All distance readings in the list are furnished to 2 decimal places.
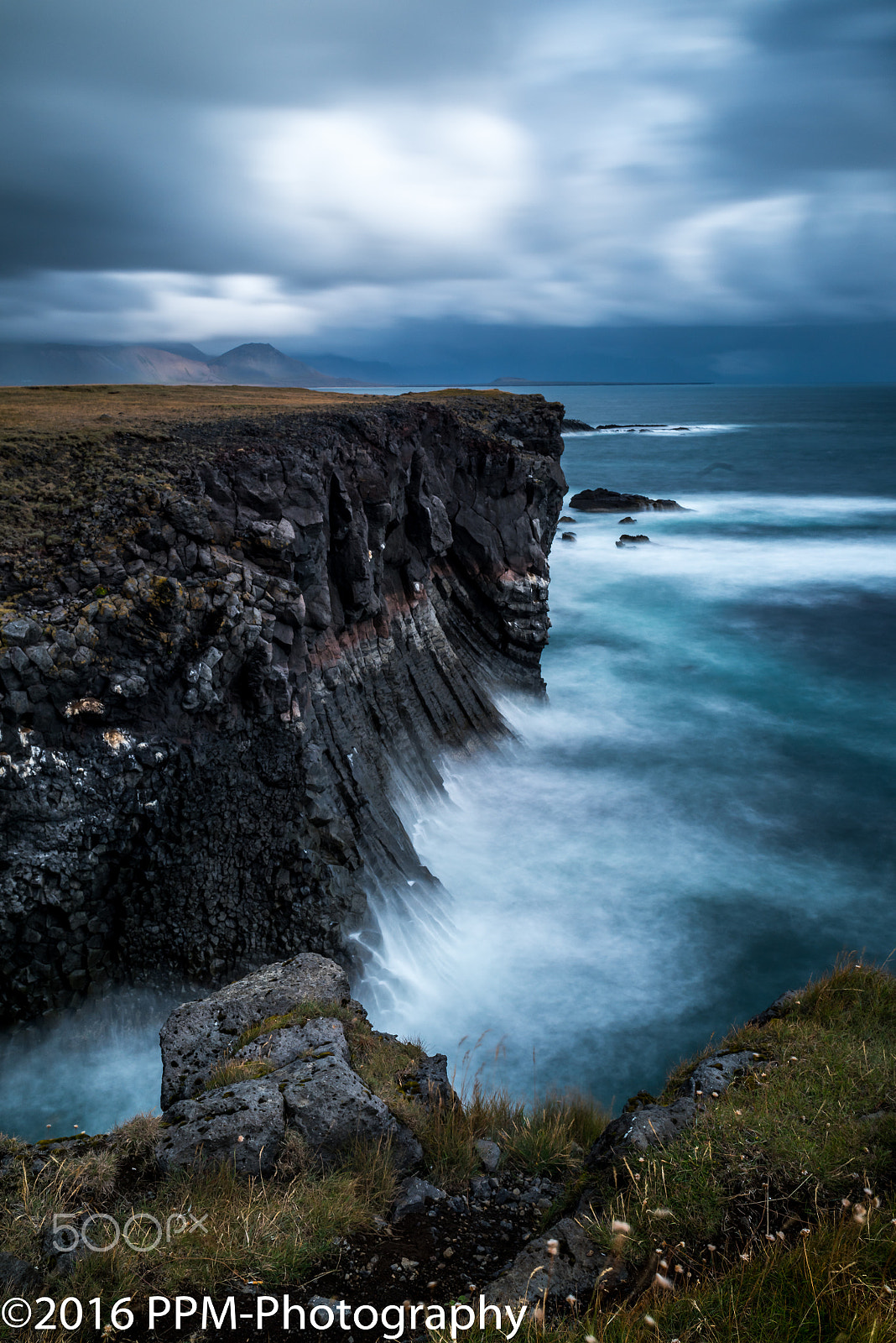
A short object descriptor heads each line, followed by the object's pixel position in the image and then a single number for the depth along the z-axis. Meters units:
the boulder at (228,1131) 5.66
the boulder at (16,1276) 4.49
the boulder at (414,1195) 5.47
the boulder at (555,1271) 4.58
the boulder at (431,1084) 6.93
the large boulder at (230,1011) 7.14
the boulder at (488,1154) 6.20
